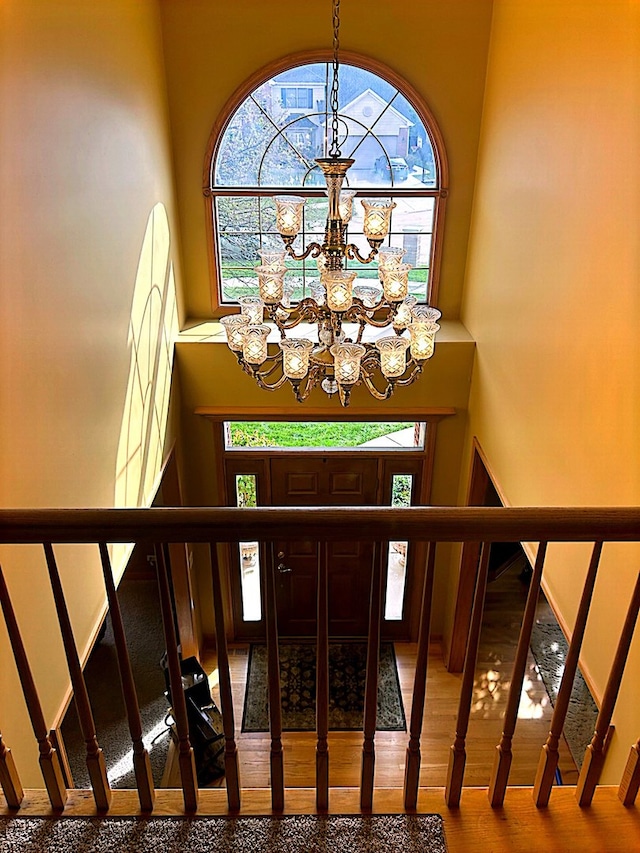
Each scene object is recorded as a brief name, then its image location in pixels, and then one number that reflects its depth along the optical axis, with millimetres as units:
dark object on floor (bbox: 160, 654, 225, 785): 4512
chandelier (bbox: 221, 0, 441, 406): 2857
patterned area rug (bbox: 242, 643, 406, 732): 5293
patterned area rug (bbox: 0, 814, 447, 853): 1523
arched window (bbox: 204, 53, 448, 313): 4758
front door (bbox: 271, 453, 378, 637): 5629
